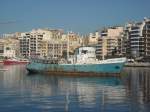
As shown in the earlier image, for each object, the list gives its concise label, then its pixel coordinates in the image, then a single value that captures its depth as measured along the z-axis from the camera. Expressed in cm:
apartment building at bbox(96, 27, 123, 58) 18112
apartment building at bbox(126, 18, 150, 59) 15239
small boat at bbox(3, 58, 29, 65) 16855
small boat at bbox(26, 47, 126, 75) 7012
